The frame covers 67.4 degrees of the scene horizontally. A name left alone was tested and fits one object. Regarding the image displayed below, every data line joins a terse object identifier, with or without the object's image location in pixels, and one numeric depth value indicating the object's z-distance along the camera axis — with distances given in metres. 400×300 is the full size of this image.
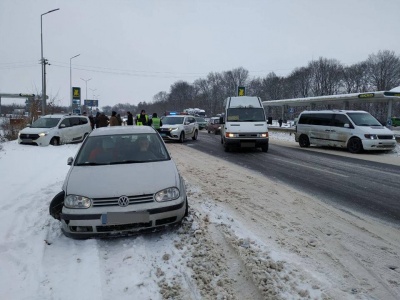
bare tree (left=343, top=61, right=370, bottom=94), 76.19
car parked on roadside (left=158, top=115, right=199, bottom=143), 20.08
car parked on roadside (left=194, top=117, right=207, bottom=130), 39.99
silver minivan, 14.33
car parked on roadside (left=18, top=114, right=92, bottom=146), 15.94
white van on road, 13.97
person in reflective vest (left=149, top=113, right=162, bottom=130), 19.62
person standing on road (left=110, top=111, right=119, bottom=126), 17.79
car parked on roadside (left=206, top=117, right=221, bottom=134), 30.24
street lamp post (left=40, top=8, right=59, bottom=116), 23.56
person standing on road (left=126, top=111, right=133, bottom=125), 20.15
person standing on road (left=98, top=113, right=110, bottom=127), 19.25
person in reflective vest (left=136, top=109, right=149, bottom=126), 18.75
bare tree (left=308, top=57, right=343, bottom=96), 81.75
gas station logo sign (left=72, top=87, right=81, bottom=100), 32.66
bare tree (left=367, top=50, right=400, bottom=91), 70.62
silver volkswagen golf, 4.00
